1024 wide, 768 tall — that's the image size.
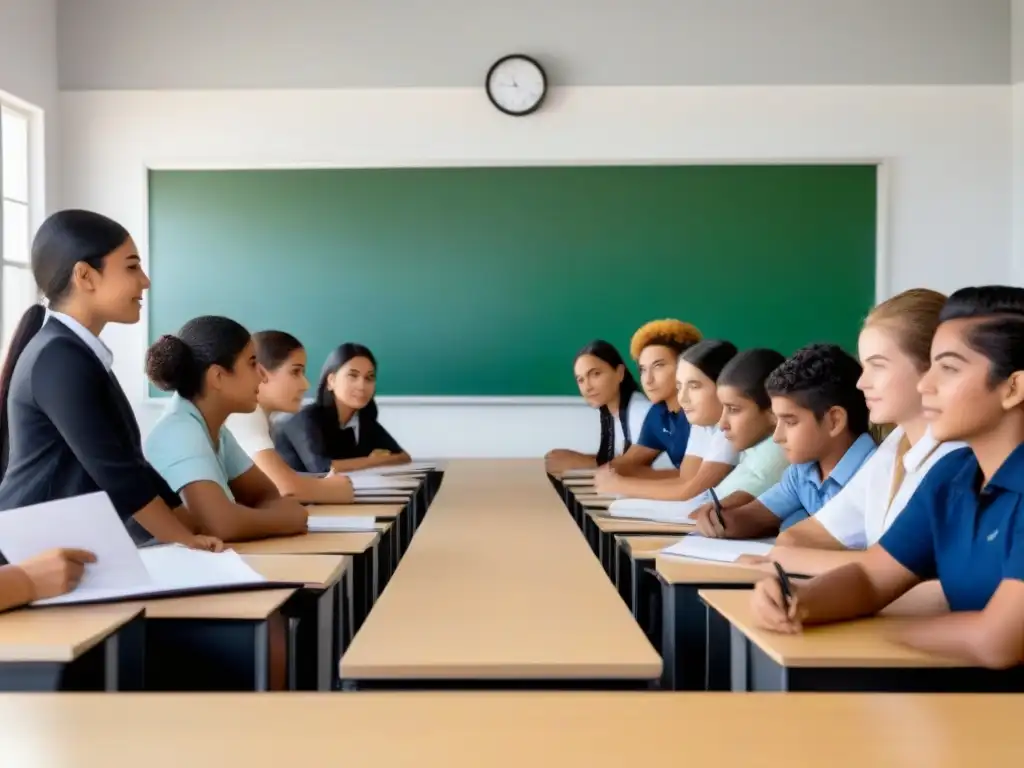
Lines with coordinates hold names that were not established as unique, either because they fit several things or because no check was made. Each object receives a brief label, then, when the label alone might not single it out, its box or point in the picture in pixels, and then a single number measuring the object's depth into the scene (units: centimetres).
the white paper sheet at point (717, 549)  228
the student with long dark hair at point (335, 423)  460
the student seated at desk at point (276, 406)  351
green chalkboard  602
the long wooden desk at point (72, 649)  145
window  554
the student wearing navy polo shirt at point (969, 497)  148
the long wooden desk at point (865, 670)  144
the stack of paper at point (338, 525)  280
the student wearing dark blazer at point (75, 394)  205
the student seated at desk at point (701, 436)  343
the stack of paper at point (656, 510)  303
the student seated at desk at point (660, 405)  436
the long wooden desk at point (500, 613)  146
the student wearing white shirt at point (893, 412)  208
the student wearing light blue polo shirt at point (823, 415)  253
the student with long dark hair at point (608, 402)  470
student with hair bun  253
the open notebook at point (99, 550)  169
